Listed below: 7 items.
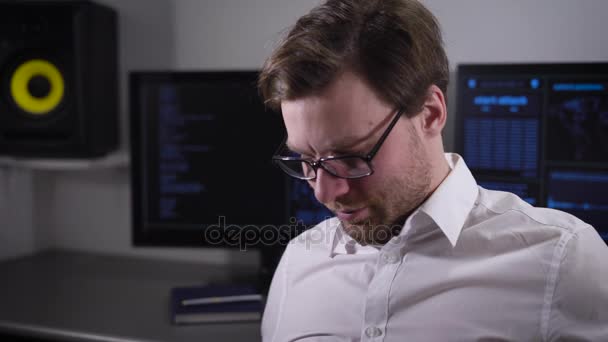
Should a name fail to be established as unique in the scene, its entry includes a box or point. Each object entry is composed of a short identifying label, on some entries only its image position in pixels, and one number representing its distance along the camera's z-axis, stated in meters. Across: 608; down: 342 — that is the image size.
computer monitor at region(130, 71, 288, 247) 1.51
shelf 1.68
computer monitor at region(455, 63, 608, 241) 1.27
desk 1.31
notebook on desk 1.36
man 0.83
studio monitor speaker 1.61
